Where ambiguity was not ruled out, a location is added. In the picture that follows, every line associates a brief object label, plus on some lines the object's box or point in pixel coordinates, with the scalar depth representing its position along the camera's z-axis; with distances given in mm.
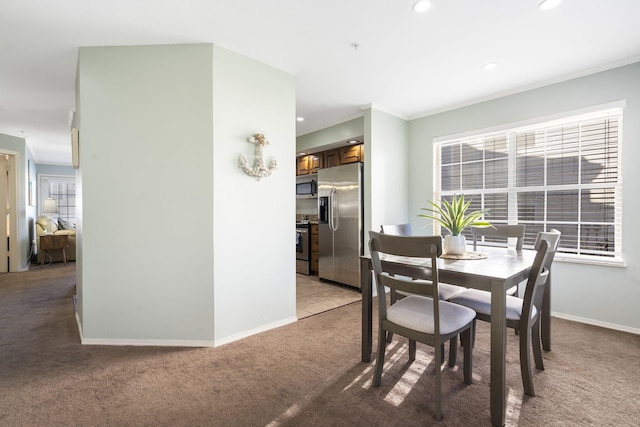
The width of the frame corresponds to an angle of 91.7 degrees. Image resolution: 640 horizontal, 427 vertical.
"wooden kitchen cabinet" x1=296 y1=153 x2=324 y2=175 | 5480
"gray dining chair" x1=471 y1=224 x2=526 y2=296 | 2758
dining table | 1643
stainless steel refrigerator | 4355
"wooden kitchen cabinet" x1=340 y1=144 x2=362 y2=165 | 4766
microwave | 5680
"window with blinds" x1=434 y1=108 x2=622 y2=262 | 3037
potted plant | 2369
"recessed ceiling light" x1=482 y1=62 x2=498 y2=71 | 2945
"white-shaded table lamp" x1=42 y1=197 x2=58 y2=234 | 7105
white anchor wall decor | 2777
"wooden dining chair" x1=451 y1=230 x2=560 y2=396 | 1822
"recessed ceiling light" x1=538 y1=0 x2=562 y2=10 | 2070
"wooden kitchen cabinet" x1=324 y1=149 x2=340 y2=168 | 5113
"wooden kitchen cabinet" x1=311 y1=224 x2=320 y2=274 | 5258
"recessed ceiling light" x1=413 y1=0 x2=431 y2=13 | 2080
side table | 6031
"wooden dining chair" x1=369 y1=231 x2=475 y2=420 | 1697
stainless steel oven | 5422
